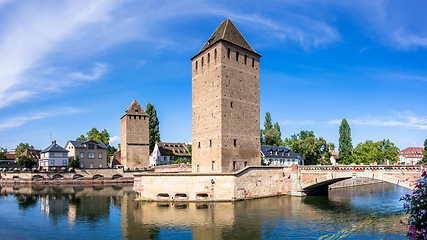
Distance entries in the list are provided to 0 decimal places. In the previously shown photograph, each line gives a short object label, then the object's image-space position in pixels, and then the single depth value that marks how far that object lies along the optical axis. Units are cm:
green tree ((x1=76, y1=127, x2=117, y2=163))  9338
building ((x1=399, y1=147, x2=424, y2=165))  13512
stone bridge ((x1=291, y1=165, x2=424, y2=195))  3212
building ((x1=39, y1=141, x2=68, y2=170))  6925
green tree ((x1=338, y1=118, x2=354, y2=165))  7531
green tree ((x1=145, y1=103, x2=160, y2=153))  8231
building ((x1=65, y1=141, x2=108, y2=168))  7375
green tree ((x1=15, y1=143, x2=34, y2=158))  9800
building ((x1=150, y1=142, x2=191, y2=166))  7812
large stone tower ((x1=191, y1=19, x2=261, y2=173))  3775
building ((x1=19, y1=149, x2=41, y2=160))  8789
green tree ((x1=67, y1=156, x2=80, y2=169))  6744
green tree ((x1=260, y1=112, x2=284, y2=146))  7720
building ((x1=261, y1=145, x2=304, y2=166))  5986
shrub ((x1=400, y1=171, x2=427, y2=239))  966
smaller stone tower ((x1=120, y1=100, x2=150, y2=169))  7412
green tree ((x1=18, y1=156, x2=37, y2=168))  7025
